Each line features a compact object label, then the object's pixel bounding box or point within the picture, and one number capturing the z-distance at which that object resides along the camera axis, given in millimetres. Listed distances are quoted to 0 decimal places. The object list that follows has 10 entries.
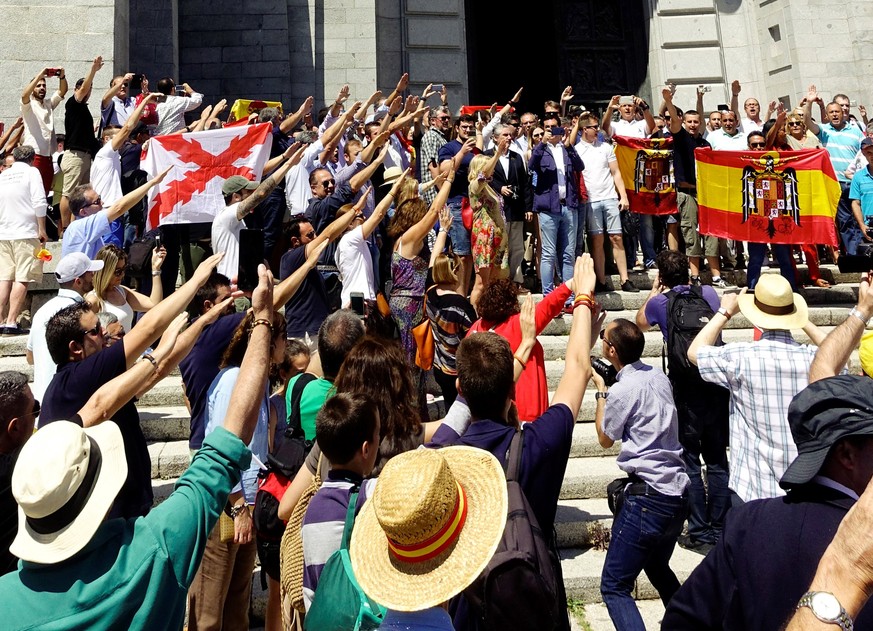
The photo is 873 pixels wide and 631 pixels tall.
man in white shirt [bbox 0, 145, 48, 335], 9062
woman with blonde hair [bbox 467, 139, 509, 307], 9102
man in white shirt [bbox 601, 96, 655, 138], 11688
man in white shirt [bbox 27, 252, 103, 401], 5664
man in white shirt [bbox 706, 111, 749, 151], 11906
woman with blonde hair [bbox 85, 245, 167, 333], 6371
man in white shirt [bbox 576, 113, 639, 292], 10609
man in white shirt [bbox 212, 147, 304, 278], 7508
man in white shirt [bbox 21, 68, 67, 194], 11180
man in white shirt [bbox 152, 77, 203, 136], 12367
